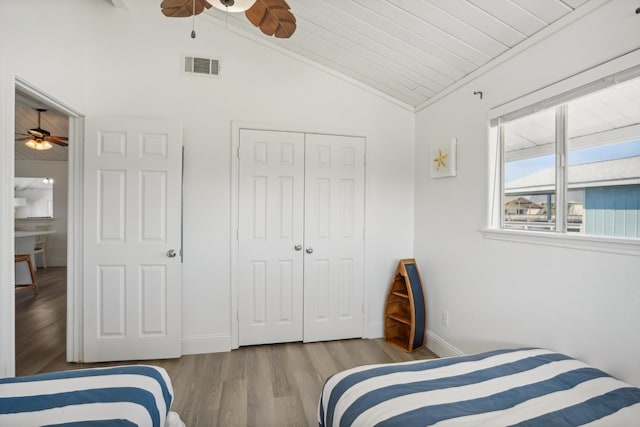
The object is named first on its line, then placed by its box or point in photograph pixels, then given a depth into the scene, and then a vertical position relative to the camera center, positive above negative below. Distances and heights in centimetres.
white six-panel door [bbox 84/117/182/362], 246 -24
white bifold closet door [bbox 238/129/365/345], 283 -23
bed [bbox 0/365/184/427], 101 -70
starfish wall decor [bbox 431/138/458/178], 257 +50
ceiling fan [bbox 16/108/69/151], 429 +106
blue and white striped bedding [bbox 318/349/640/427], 109 -74
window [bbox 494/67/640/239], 148 +32
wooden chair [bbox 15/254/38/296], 420 -103
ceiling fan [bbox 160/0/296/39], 144 +106
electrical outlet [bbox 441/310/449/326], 263 -93
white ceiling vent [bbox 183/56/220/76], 270 +134
